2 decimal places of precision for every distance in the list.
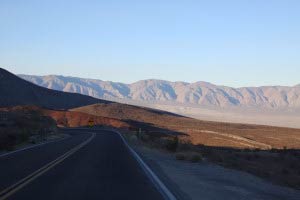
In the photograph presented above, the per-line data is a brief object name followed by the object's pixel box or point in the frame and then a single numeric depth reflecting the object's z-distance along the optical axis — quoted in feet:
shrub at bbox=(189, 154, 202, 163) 99.68
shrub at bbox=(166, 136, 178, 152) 139.46
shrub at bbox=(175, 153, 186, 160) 105.09
